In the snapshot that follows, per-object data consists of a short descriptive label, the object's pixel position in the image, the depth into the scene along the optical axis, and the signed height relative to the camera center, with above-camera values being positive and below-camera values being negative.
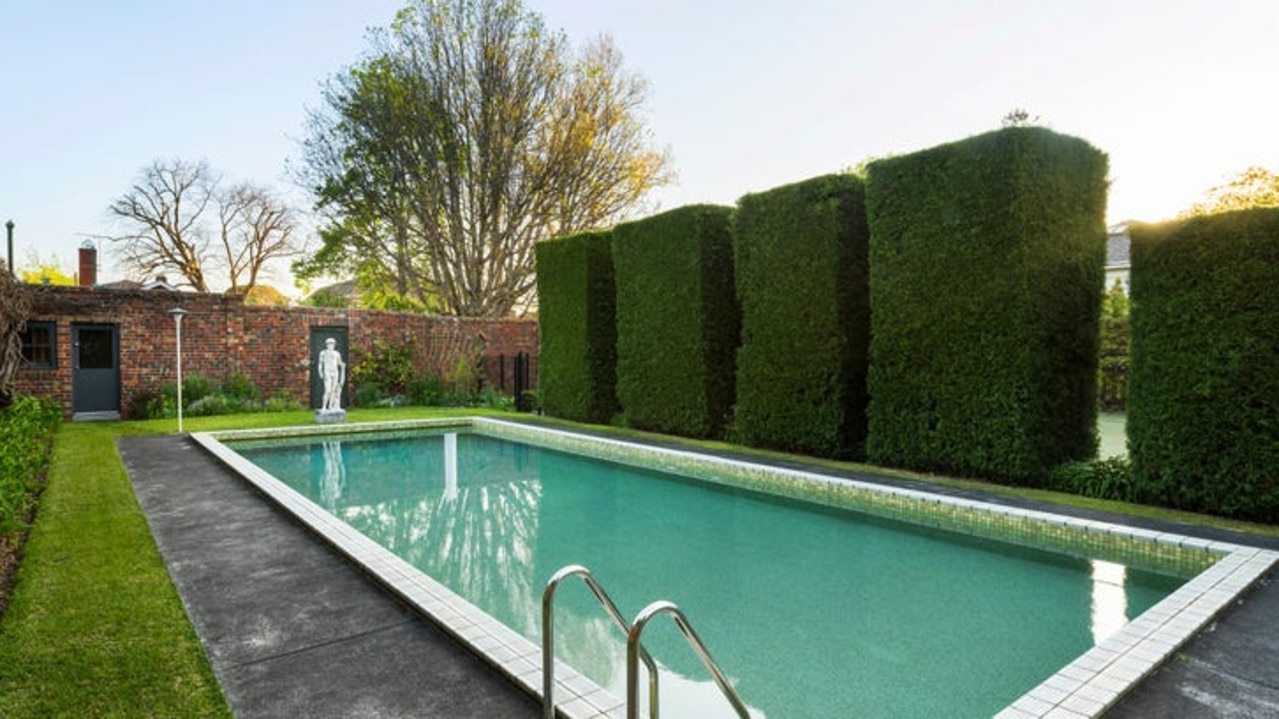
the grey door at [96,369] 13.63 -0.48
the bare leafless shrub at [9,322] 8.10 +0.31
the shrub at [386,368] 16.64 -0.56
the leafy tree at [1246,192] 20.00 +4.72
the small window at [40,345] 13.02 +0.02
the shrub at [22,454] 4.69 -1.05
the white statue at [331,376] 12.98 -0.59
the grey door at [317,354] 16.11 -0.20
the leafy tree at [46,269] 25.42 +2.93
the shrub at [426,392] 16.77 -1.16
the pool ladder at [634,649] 1.99 -0.95
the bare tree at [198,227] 24.14 +4.49
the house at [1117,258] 23.72 +3.24
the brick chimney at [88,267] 16.91 +1.98
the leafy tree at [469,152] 19.47 +5.89
